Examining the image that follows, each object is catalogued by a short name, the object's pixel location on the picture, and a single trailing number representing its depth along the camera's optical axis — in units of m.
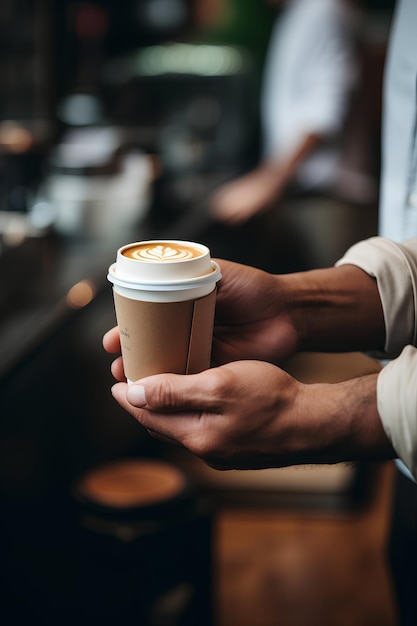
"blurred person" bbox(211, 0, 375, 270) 3.51
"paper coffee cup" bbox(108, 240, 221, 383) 0.96
